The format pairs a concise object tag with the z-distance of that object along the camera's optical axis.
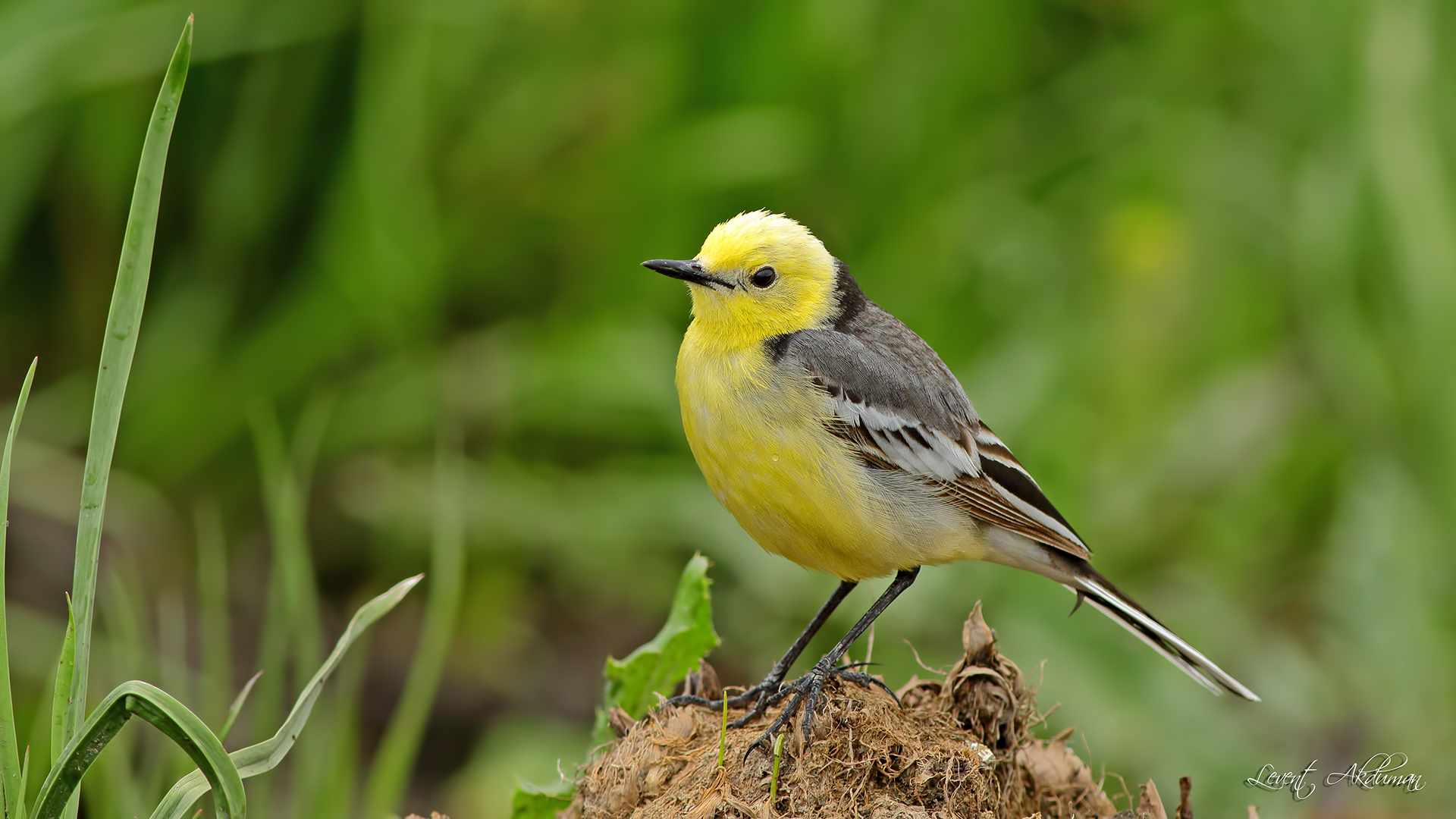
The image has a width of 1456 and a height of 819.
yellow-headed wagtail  6.08
